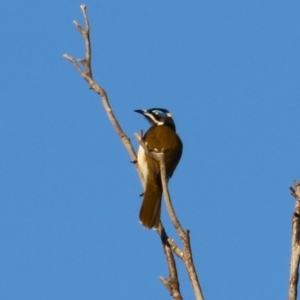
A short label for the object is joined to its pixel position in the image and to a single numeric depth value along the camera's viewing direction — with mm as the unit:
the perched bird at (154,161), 15672
